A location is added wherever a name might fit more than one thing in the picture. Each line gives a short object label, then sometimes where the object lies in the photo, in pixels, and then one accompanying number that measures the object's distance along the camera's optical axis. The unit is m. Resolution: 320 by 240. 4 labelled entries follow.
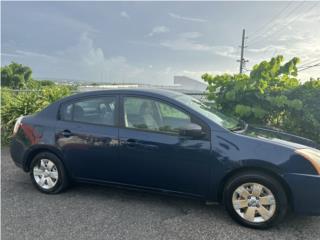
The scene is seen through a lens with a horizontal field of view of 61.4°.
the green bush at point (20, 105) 6.67
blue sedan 2.89
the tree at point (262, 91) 5.65
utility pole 29.20
